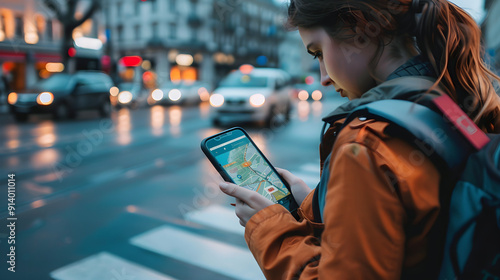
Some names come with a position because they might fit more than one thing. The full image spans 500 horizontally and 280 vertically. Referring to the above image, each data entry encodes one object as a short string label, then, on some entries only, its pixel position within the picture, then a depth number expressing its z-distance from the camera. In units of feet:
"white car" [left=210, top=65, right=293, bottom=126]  43.34
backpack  2.91
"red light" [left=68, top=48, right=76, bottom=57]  73.42
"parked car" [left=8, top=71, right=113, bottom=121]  48.44
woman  2.99
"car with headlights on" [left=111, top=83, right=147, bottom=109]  76.02
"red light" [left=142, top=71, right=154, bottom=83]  144.83
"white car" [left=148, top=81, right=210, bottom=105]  83.44
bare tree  68.90
